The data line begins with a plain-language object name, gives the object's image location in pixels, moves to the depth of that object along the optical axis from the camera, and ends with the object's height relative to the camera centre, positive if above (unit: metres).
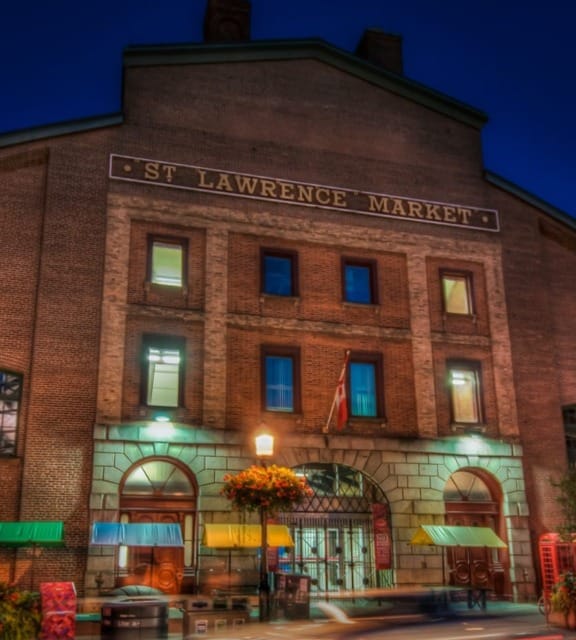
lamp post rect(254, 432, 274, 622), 19.66 +0.14
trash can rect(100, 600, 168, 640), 16.72 -1.21
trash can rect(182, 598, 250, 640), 17.91 -1.22
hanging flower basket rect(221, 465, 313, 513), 20.73 +1.67
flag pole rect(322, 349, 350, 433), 25.28 +4.89
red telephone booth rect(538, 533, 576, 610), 22.38 -0.11
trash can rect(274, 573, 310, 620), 20.39 -1.00
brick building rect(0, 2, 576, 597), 23.98 +7.41
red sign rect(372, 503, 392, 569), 25.55 +0.58
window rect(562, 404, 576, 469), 29.58 +4.24
